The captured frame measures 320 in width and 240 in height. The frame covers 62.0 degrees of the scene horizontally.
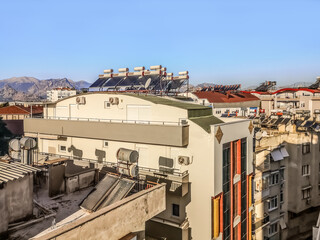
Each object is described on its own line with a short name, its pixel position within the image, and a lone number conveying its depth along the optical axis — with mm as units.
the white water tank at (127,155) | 15414
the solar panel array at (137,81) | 35031
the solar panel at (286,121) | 33009
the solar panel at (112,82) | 37644
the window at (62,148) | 25650
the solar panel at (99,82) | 39294
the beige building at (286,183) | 27875
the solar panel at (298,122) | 32875
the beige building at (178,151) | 17781
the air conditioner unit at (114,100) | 22922
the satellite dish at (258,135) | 26984
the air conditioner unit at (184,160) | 18316
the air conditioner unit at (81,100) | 25291
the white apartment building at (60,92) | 141050
